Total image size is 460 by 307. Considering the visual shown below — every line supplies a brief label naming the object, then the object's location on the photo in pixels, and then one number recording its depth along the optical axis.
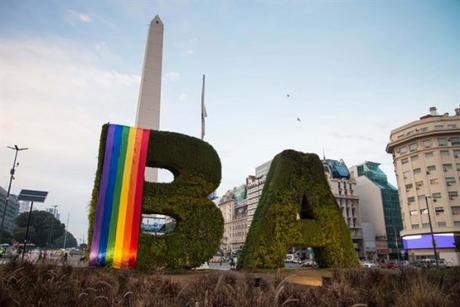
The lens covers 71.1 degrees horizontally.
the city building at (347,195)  78.38
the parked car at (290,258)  62.53
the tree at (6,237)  83.97
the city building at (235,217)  110.38
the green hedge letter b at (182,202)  13.70
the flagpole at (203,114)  31.50
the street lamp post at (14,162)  27.37
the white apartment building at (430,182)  46.38
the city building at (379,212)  77.19
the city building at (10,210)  124.38
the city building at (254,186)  105.56
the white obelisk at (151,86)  38.81
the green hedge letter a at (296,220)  14.65
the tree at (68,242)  111.00
